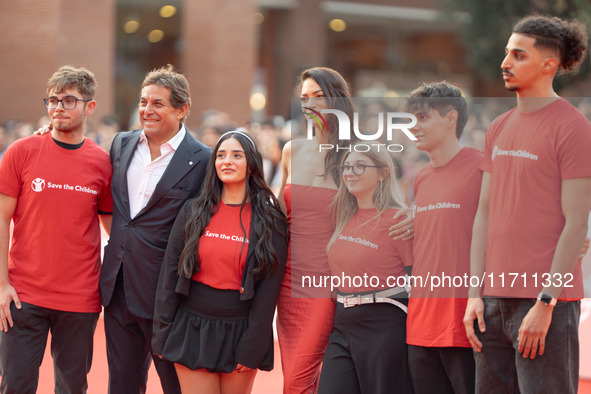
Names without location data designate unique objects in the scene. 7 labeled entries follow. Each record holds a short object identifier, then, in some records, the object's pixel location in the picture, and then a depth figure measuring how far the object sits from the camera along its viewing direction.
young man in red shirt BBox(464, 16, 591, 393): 7.02
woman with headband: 8.89
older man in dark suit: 9.29
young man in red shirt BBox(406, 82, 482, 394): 7.99
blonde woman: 8.59
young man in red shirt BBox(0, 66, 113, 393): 9.23
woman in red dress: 9.06
